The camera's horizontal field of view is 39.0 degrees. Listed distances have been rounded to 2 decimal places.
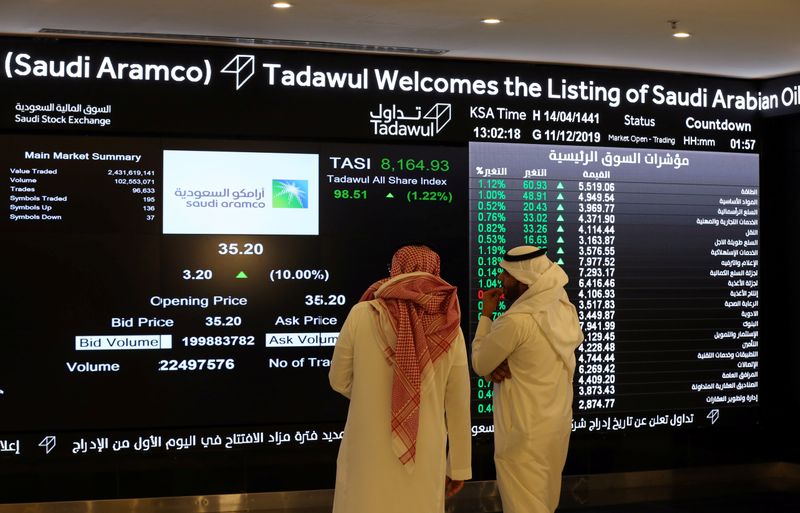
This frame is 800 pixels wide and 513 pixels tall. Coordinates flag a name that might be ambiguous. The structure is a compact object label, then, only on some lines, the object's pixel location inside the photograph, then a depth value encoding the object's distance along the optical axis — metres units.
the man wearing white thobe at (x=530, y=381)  4.82
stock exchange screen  5.93
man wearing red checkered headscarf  4.17
